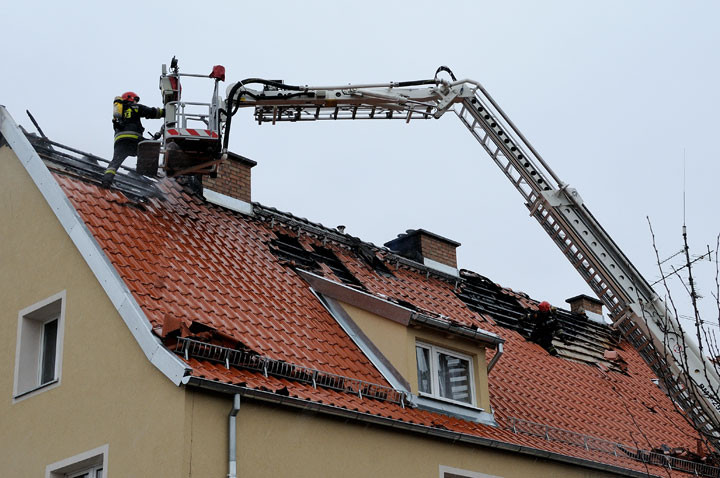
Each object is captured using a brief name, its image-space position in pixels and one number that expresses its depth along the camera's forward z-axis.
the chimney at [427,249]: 19.45
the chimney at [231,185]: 15.80
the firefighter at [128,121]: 14.46
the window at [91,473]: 10.27
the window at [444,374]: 13.09
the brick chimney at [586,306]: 23.03
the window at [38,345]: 11.50
